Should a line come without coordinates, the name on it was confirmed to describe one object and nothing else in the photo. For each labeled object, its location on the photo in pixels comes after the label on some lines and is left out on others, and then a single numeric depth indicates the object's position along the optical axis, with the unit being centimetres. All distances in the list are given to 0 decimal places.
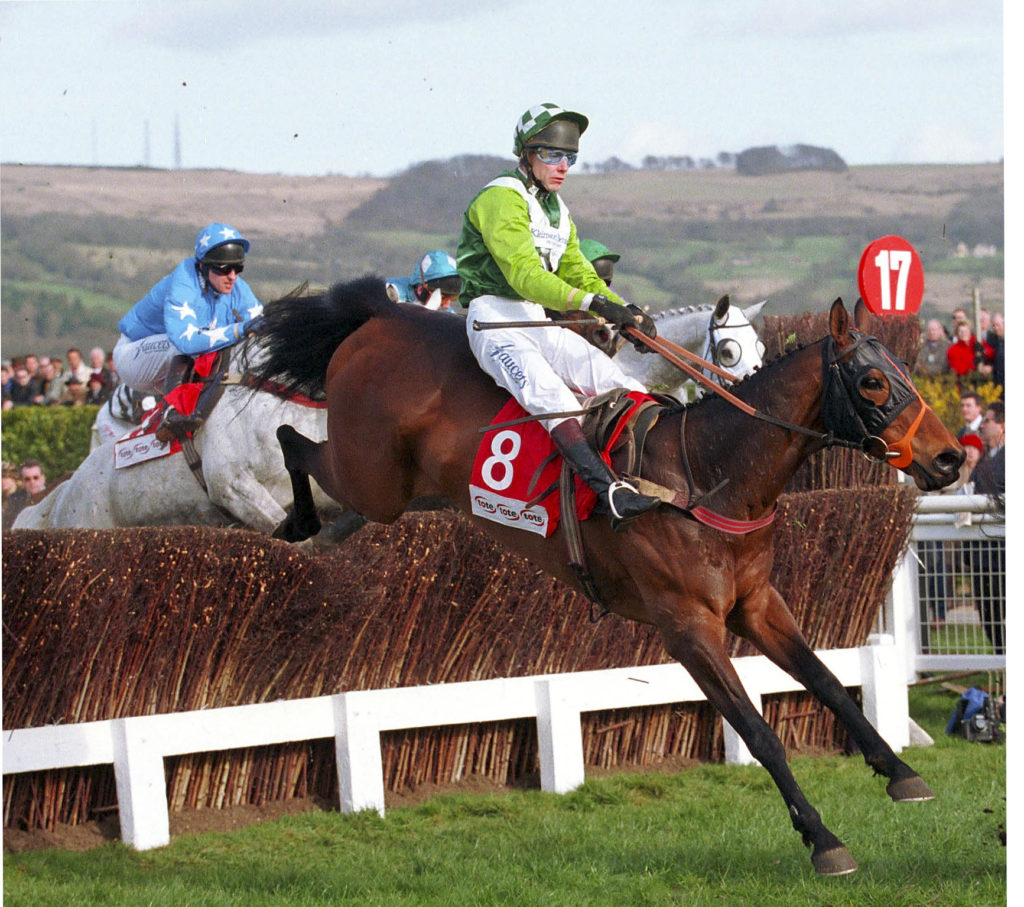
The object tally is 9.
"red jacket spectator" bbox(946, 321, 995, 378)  2784
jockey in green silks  978
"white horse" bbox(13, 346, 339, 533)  1605
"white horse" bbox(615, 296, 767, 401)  1552
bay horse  900
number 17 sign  1677
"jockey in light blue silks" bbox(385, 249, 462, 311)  1681
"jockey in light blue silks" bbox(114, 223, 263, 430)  1652
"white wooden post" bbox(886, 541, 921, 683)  1673
